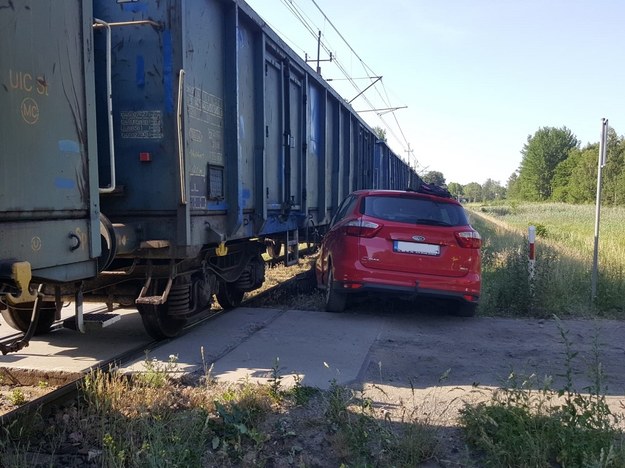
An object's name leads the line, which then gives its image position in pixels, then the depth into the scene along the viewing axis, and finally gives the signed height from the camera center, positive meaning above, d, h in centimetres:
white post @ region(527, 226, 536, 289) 799 -94
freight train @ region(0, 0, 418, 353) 296 +33
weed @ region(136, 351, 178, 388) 412 -143
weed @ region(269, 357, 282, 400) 403 -149
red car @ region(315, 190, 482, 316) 657 -76
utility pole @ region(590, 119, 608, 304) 765 +39
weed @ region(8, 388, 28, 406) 410 -159
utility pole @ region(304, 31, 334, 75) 2112 +586
